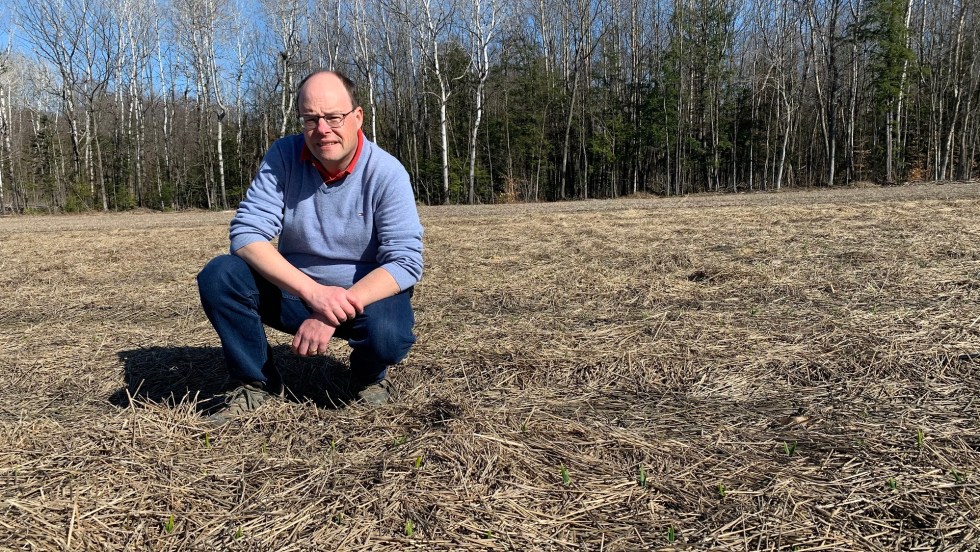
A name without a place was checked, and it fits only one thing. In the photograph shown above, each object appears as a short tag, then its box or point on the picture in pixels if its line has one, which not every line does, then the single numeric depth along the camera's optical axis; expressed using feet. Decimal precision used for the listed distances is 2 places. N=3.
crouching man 6.78
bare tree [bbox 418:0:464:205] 70.23
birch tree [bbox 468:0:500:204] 69.51
